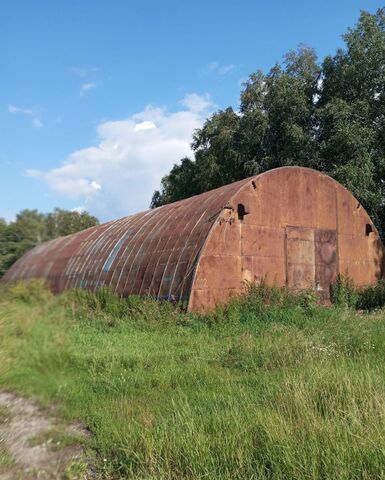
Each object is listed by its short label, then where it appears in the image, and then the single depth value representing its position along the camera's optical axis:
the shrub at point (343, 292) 17.66
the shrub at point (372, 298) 17.02
